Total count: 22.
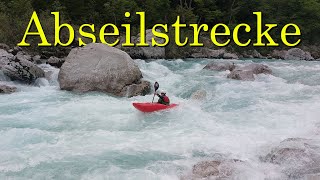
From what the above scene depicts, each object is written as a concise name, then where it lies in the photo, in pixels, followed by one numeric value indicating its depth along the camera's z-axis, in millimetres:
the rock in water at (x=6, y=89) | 11625
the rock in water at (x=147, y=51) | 20594
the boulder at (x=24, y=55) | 15601
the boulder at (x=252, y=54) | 27066
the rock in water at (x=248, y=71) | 14177
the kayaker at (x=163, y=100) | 9852
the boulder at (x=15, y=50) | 15494
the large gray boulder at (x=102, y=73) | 11883
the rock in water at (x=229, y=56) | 24625
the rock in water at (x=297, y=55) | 26750
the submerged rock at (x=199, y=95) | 11353
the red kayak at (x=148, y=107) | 9430
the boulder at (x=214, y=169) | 5703
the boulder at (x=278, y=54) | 27053
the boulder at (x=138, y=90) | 11719
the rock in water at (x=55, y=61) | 16002
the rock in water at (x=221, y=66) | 16812
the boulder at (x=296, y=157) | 5781
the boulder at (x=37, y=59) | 16194
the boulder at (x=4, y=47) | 15823
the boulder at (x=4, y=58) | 12570
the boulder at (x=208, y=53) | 23875
